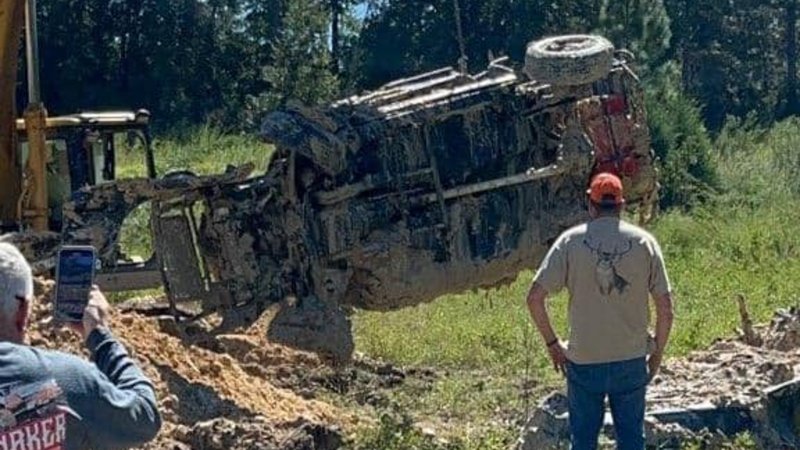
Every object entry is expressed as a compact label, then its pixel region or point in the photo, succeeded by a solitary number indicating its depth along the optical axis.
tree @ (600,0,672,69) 45.22
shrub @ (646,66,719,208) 34.38
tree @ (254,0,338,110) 44.53
